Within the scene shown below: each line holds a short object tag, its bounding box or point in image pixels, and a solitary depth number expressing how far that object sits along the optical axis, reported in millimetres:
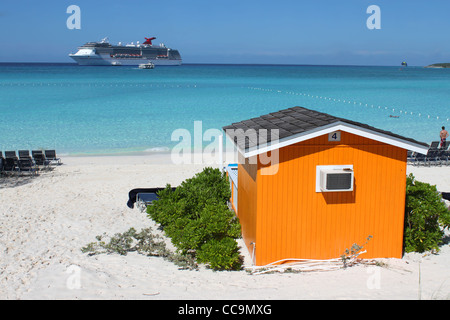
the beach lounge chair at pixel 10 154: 16281
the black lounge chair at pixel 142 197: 10938
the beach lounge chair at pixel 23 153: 16181
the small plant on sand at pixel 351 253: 7525
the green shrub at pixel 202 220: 7383
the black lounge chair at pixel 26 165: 14852
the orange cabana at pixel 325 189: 7230
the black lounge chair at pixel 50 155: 16828
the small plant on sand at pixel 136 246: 7809
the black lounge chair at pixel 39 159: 16031
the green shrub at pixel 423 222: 8008
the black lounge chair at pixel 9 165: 14719
